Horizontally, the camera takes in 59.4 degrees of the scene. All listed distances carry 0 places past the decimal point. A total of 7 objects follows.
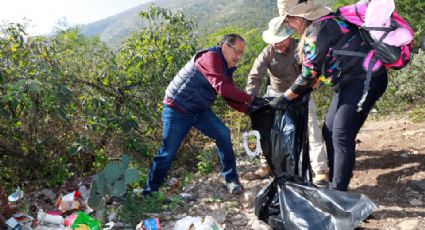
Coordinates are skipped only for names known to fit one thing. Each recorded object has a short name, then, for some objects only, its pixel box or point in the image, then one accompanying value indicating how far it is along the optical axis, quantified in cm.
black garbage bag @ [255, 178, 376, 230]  231
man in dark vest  292
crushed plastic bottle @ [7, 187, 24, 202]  297
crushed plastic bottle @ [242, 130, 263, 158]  304
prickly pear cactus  274
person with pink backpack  238
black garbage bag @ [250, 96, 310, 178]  288
